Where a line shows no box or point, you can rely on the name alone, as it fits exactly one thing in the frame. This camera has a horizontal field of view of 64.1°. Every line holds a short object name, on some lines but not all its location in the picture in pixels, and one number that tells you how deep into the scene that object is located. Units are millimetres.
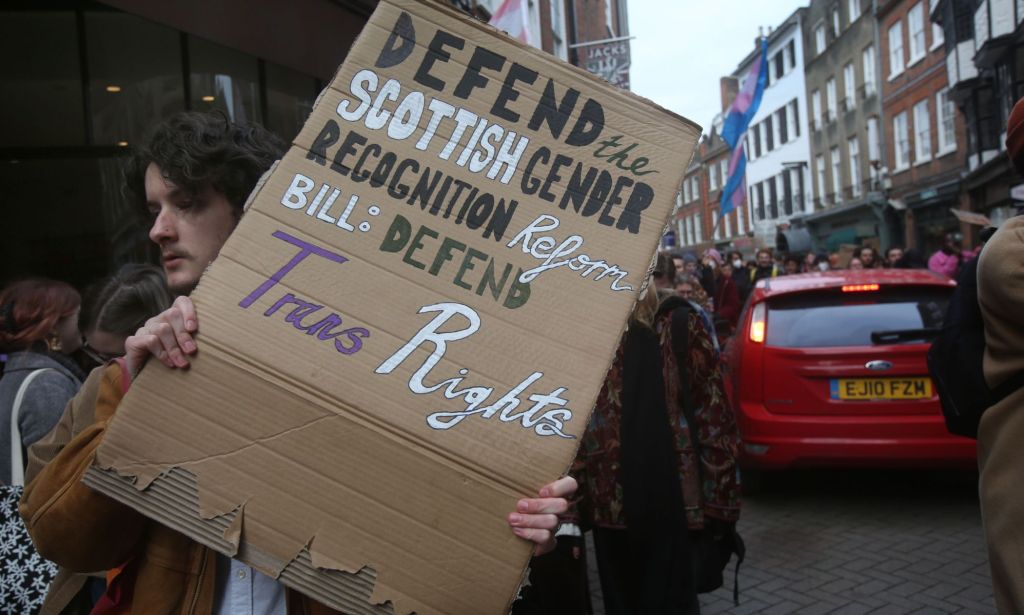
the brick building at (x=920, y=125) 27891
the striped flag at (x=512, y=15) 9922
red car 5691
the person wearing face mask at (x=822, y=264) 17750
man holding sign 1505
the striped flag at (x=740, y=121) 15852
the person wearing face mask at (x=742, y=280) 14172
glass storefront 6293
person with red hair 2986
